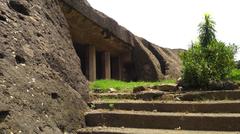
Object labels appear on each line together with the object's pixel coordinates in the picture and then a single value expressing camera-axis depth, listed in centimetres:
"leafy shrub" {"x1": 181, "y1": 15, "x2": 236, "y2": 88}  484
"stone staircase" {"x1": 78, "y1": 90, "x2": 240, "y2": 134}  325
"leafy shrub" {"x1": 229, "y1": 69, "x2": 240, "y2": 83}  569
